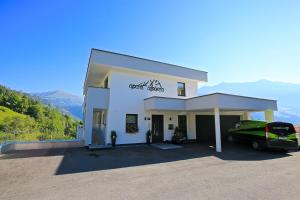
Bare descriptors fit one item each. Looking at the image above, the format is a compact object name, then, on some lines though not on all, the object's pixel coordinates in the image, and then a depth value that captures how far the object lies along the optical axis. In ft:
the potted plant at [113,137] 36.40
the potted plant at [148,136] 40.93
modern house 37.29
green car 30.35
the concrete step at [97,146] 33.45
